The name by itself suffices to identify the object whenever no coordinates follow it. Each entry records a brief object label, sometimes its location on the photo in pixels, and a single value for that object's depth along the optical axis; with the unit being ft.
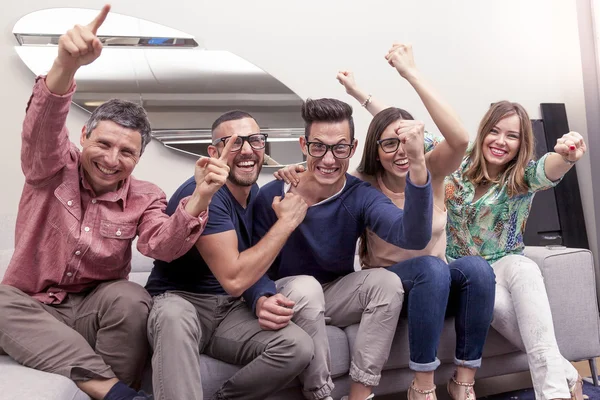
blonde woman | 6.41
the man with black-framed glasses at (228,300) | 4.75
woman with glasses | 5.65
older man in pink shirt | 4.72
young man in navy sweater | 5.51
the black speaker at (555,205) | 10.80
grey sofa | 5.88
